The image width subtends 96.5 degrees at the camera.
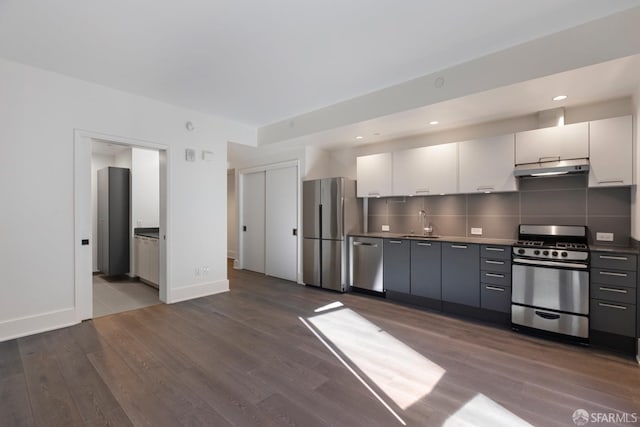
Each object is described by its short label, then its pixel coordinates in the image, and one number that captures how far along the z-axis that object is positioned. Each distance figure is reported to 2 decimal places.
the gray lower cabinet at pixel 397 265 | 4.04
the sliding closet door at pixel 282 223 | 5.46
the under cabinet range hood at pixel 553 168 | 2.99
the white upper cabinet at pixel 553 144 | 3.01
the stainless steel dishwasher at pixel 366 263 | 4.37
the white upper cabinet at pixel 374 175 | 4.52
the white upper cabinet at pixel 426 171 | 3.91
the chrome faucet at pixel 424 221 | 4.43
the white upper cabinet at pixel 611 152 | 2.81
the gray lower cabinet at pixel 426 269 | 3.76
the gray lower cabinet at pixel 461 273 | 3.46
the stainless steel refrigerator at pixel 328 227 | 4.69
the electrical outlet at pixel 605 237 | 3.11
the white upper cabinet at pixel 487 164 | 3.46
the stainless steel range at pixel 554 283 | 2.81
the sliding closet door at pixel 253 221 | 6.10
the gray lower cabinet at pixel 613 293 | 2.58
